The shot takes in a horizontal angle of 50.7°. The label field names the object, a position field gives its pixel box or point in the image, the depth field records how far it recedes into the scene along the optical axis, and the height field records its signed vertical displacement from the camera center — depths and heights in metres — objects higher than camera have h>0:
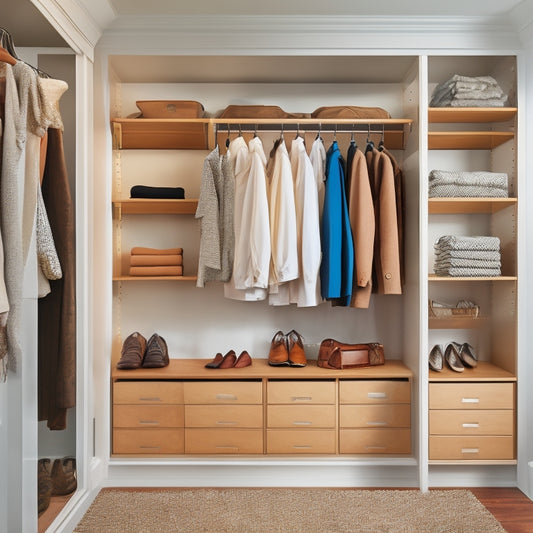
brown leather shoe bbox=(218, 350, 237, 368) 3.19 -0.54
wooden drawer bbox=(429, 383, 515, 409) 3.03 -0.71
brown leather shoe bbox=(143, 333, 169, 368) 3.17 -0.50
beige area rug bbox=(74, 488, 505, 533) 2.58 -1.20
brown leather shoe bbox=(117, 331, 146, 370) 3.12 -0.49
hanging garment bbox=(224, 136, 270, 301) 2.96 +0.26
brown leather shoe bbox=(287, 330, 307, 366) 3.21 -0.49
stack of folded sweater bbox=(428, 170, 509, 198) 3.04 +0.43
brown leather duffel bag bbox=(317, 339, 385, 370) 3.15 -0.51
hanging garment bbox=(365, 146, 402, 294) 3.01 +0.19
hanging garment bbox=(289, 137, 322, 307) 2.99 +0.19
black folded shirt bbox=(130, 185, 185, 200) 3.14 +0.41
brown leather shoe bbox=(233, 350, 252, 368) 3.20 -0.55
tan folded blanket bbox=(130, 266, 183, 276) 3.16 -0.03
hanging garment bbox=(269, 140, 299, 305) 2.97 +0.20
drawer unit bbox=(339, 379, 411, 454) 3.08 -0.83
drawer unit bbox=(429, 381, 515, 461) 3.03 -0.87
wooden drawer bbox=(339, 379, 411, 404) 3.08 -0.69
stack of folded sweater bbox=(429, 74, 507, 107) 3.04 +0.93
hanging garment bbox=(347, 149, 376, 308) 3.00 +0.21
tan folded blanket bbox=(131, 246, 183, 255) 3.20 +0.08
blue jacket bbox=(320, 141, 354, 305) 2.98 +0.13
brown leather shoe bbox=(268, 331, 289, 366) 3.21 -0.50
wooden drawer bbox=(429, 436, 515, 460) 3.03 -0.98
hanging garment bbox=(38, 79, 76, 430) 2.32 -0.18
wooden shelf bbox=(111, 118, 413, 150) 3.08 +0.77
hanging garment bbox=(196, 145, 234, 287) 3.04 +0.25
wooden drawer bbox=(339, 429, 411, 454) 3.09 -0.97
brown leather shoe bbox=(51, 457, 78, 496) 2.41 -0.95
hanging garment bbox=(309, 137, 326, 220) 3.11 +0.55
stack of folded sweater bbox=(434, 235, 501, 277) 3.03 +0.05
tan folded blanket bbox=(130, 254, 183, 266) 3.18 +0.03
